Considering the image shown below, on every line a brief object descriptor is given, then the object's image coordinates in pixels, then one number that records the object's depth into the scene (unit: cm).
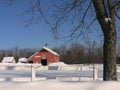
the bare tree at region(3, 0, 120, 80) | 527
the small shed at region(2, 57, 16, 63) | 4644
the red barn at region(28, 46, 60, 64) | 3905
